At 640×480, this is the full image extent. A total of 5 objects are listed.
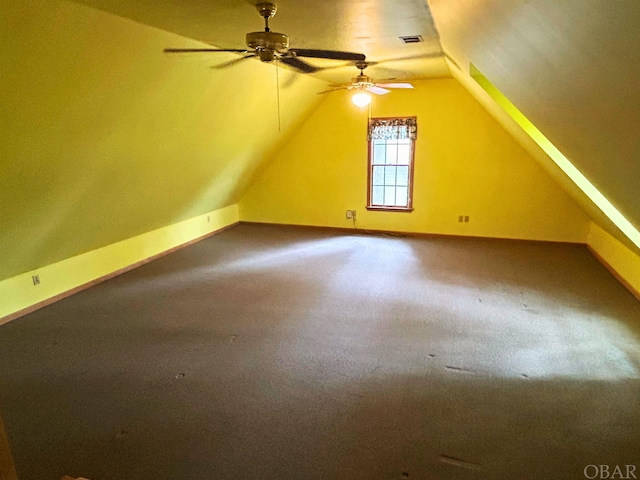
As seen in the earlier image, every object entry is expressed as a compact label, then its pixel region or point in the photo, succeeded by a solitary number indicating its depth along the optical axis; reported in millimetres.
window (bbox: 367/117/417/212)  6438
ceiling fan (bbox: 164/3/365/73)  2498
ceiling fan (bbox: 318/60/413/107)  4250
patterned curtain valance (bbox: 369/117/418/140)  6344
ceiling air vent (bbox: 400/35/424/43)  3275
